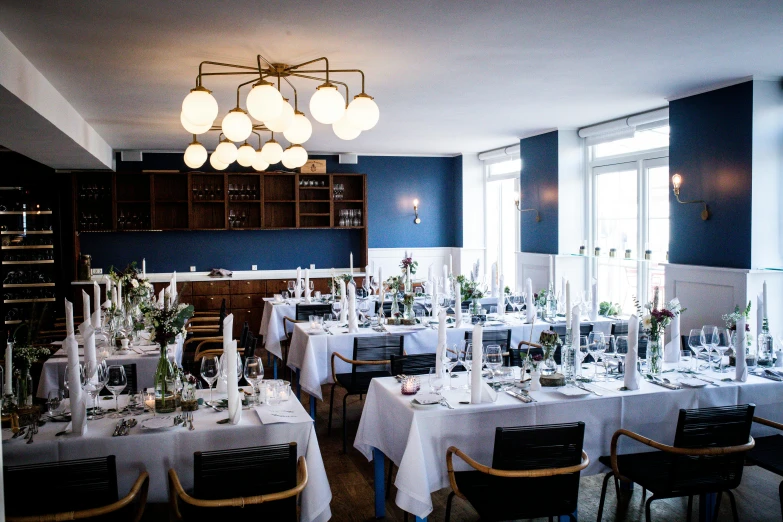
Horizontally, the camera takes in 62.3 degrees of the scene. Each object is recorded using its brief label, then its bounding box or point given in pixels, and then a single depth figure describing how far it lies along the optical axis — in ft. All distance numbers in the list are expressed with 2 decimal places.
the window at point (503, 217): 37.55
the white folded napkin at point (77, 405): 10.01
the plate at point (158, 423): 10.18
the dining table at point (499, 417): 10.78
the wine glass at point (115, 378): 11.05
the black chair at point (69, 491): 8.38
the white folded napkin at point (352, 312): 19.76
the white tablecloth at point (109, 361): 15.52
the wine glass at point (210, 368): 11.37
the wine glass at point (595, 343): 13.33
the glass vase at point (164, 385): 11.15
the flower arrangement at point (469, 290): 21.68
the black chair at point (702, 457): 10.39
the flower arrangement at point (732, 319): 15.64
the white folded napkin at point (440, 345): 12.71
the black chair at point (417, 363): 15.08
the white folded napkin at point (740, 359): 12.94
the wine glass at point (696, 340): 14.07
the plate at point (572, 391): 11.94
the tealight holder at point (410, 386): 11.91
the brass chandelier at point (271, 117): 13.57
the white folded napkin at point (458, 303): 20.90
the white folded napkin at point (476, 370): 11.41
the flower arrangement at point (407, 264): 25.18
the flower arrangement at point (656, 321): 13.53
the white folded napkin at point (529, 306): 22.20
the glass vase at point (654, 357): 13.58
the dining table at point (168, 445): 9.80
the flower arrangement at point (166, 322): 11.59
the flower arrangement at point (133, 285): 20.59
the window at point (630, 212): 25.64
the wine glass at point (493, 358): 12.21
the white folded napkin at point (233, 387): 10.43
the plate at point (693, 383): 12.56
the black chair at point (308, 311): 24.08
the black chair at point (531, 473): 9.53
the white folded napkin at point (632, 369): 12.40
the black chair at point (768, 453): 11.15
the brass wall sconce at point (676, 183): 22.65
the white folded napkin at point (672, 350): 14.70
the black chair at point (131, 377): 13.69
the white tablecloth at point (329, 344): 18.61
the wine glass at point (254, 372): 11.51
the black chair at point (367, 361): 17.37
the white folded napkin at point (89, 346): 11.58
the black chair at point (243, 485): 8.77
